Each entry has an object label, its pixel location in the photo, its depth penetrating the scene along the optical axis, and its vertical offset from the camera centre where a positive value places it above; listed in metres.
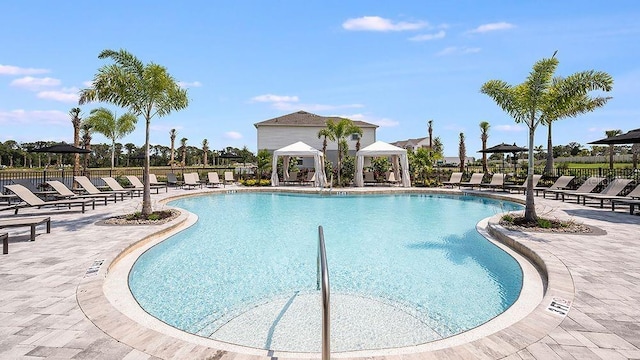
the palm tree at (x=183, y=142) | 58.11 +6.18
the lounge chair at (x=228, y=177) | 23.29 -0.10
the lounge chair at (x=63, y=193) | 11.34 -0.62
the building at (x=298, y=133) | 30.47 +4.12
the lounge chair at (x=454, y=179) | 19.87 -0.19
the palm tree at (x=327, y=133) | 22.70 +3.00
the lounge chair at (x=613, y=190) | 11.44 -0.49
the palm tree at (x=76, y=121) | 21.03 +3.50
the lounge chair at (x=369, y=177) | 22.36 -0.08
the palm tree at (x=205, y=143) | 58.88 +6.01
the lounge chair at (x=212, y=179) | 21.16 -0.22
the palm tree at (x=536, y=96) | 8.35 +2.14
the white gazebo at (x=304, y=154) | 20.23 +1.20
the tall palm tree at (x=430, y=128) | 41.13 +6.15
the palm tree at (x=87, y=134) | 24.16 +3.13
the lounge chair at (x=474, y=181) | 18.64 -0.29
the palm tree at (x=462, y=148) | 35.47 +3.16
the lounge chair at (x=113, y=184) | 14.06 -0.40
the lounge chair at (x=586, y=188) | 12.65 -0.46
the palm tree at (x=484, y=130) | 34.91 +4.95
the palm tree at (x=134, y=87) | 9.15 +2.57
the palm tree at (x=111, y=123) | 24.67 +4.12
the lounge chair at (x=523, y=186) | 15.47 -0.50
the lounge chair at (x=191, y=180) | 19.92 -0.28
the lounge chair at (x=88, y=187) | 12.70 -0.45
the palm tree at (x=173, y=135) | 54.88 +6.92
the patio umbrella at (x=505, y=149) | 19.25 +1.65
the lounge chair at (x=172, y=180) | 21.10 -0.33
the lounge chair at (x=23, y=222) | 6.44 -0.97
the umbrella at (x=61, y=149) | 14.72 +1.20
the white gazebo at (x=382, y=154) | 19.80 +1.35
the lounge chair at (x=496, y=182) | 17.17 -0.32
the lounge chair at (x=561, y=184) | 14.18 -0.34
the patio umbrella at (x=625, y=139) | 11.55 +1.39
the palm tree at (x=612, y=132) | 43.83 +6.03
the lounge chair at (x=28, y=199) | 9.57 -0.71
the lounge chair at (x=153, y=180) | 18.78 -0.27
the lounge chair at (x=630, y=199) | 9.89 -0.74
